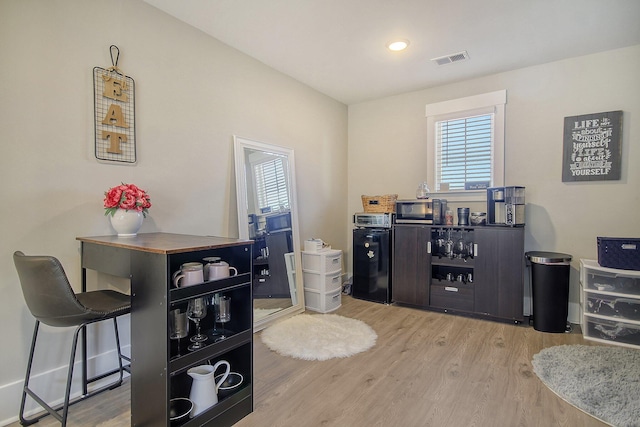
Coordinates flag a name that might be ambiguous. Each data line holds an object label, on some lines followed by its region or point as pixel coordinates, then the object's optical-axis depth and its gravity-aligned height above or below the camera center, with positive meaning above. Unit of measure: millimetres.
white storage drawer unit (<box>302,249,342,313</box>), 3662 -831
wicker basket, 4098 +51
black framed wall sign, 3141 +594
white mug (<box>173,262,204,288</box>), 1578 -335
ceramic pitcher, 1688 -969
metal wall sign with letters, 2191 +651
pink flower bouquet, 2061 +55
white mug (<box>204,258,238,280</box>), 1725 -336
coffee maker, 3311 +32
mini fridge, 3975 -723
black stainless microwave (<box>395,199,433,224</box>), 3805 -48
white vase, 2086 -89
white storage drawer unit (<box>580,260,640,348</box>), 2732 -853
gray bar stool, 1548 -486
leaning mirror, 3178 -167
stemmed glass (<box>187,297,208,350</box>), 1770 -573
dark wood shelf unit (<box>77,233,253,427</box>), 1490 -559
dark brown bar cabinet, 3285 -690
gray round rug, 1854 -1157
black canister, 3627 -101
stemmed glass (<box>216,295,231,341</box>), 1880 -592
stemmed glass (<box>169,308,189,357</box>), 1719 -624
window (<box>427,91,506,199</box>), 3734 +783
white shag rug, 2637 -1166
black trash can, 3053 -812
